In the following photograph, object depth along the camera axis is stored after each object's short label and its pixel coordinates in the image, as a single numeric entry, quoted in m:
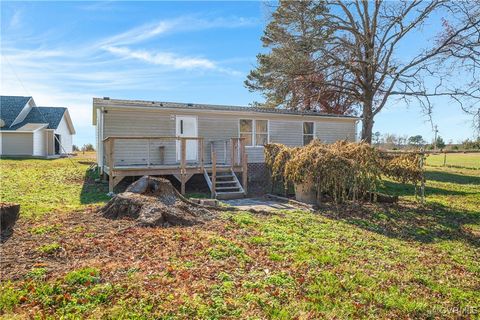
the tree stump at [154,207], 6.33
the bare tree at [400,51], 16.27
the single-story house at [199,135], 11.38
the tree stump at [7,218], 5.25
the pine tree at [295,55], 18.14
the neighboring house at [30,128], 23.89
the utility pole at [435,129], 18.09
